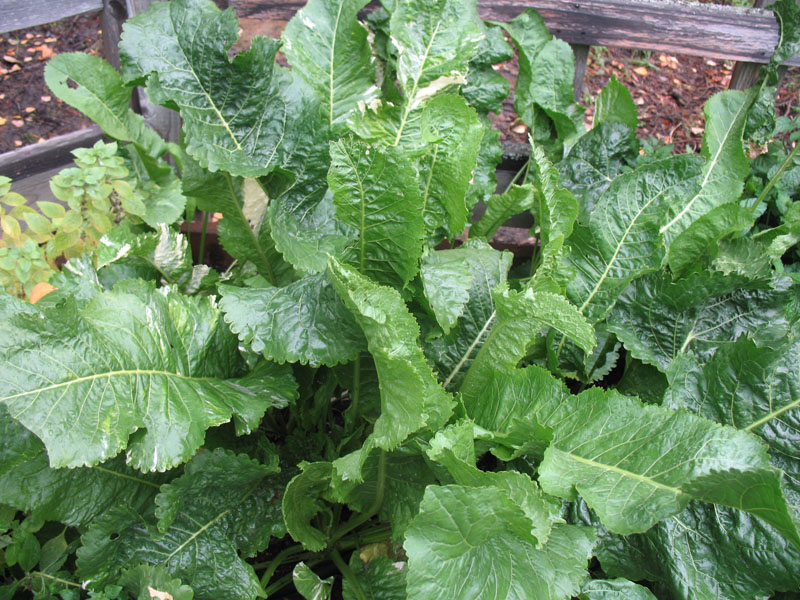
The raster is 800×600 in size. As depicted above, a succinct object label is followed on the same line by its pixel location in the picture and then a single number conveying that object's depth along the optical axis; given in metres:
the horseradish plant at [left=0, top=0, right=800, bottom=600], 1.25
